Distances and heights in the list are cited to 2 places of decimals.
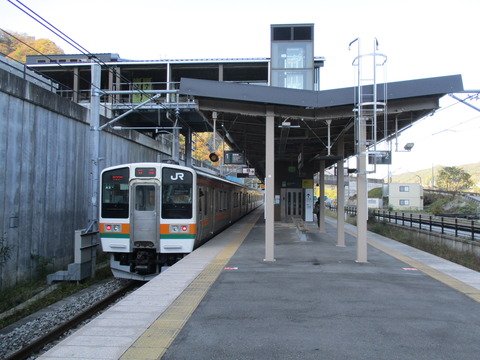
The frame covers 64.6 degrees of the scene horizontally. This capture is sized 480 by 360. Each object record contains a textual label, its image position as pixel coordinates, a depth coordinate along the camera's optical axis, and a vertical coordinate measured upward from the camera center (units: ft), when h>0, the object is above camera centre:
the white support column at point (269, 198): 29.19 -0.04
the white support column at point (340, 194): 39.01 +0.46
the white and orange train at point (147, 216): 31.60 -1.64
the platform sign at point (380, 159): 27.21 +3.09
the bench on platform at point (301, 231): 41.98 -3.82
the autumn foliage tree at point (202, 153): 154.28 +18.56
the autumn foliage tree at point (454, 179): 177.58 +9.56
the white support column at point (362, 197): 27.89 +0.10
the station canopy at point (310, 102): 27.66 +7.35
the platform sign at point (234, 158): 52.44 +5.48
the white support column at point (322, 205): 54.29 -1.01
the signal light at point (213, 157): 50.26 +5.34
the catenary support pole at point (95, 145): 36.29 +4.99
